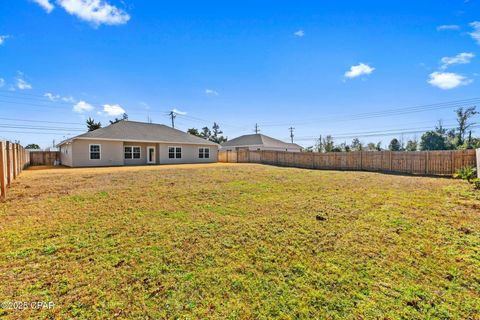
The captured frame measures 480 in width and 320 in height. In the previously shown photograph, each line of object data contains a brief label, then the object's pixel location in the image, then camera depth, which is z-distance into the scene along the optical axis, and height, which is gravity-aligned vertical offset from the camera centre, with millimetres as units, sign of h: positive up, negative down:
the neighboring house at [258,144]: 33094 +2259
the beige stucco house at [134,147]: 17469 +1218
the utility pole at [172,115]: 40344 +8260
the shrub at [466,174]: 9758 -964
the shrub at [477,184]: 7737 -1095
